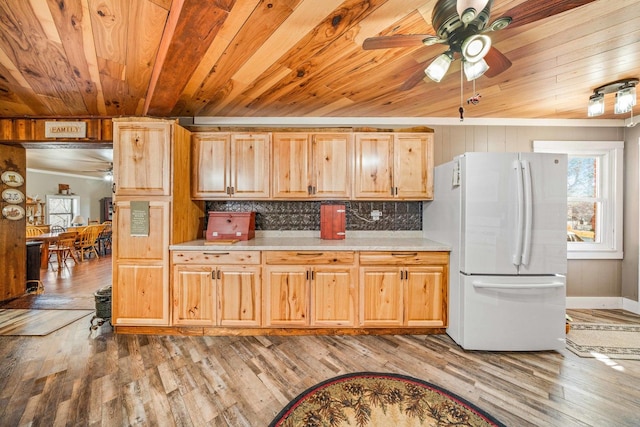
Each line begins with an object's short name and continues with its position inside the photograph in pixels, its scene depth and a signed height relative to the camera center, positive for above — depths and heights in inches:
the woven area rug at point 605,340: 86.2 -47.7
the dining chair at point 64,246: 201.9 -29.4
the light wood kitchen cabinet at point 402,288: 95.2 -28.8
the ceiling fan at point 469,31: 45.0 +37.6
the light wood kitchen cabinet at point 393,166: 108.0 +20.5
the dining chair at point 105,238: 266.3 -28.9
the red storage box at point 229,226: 106.6 -5.9
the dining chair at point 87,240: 229.9 -27.2
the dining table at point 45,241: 183.6 -23.3
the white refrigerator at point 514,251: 83.0 -12.6
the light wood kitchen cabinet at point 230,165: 107.5 +20.5
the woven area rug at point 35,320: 99.0 -47.2
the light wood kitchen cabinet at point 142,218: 94.1 -2.3
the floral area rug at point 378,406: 58.9 -49.1
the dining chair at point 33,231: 212.9 -16.9
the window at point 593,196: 122.2 +9.0
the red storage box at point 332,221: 109.8 -3.7
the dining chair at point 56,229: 291.3 -20.4
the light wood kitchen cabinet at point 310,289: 94.7 -29.2
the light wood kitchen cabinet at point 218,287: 94.6 -28.5
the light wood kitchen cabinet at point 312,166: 108.0 +20.4
